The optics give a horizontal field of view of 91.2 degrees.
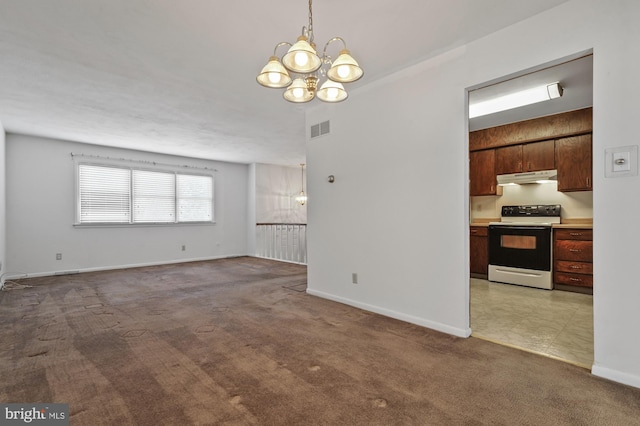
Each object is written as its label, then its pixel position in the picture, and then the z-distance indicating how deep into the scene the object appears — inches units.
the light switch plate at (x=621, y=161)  78.6
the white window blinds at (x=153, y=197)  273.4
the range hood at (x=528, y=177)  187.8
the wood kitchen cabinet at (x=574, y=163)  174.6
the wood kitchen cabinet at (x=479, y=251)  211.3
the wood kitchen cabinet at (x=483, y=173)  213.0
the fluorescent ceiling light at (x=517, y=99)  138.3
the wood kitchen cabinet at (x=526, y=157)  187.3
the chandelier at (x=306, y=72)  74.6
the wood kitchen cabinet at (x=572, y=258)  169.6
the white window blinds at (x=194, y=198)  303.0
